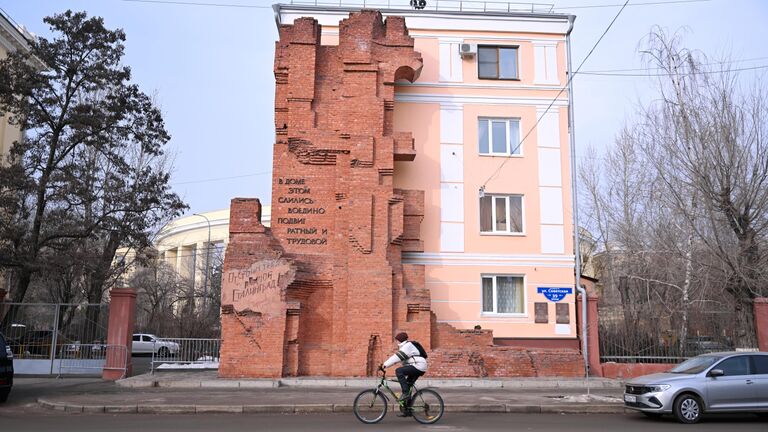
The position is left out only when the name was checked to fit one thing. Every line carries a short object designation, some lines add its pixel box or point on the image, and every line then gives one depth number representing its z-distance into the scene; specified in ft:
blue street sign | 70.90
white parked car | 78.33
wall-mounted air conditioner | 74.97
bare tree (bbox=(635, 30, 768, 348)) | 66.90
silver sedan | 40.14
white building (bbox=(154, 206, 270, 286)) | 206.69
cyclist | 38.06
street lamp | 143.09
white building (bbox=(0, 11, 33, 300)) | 123.75
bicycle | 37.93
